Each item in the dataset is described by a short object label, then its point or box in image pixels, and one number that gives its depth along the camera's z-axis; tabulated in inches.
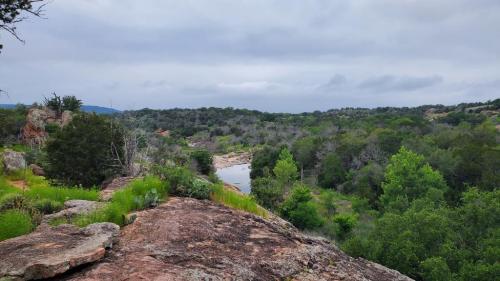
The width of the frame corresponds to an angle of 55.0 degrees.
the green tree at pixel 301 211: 1307.8
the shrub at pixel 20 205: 292.2
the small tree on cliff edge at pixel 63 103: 1572.3
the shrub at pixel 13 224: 256.8
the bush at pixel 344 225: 1251.8
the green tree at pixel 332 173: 2038.6
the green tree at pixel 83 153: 770.8
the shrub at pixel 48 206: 318.3
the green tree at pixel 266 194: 1211.9
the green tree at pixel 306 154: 2345.0
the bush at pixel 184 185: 352.8
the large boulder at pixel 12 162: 659.4
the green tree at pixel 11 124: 1435.4
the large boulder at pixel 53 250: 198.4
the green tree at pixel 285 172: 1855.3
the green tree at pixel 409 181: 1398.9
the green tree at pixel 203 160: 1513.5
